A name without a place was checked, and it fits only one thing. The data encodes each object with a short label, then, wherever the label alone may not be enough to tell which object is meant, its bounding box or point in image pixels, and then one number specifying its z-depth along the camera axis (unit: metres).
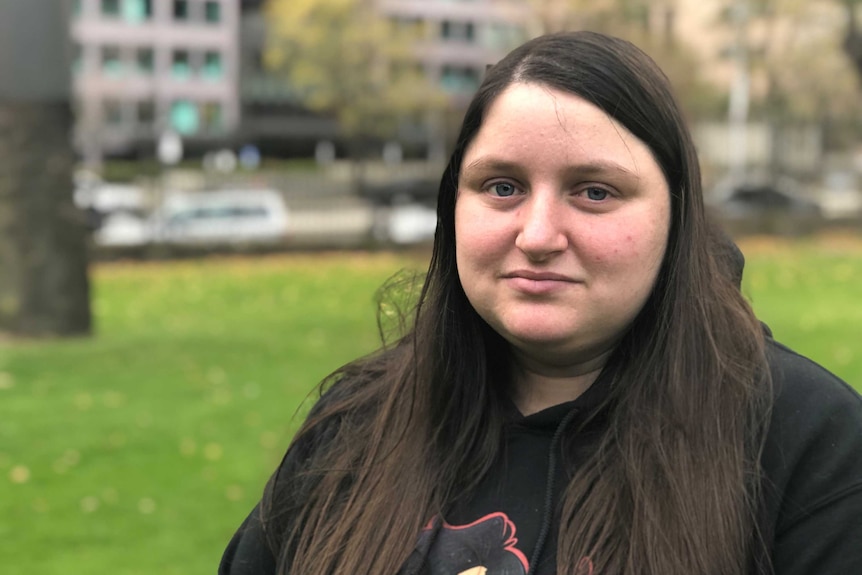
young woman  1.70
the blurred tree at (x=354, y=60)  41.31
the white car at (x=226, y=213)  26.28
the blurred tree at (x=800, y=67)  31.64
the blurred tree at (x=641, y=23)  28.25
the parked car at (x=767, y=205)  23.12
